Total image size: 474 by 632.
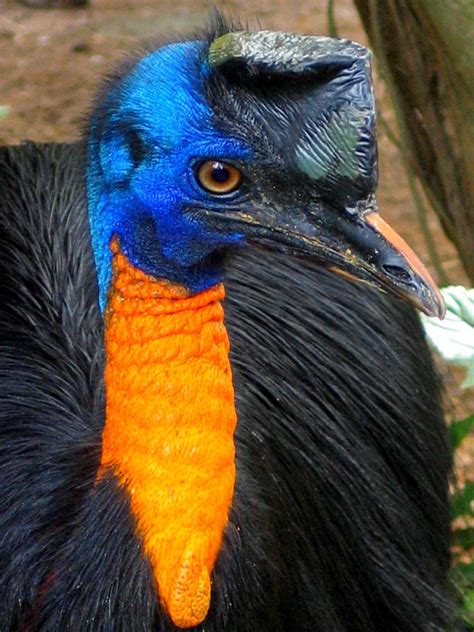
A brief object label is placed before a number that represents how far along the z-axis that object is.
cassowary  1.71
